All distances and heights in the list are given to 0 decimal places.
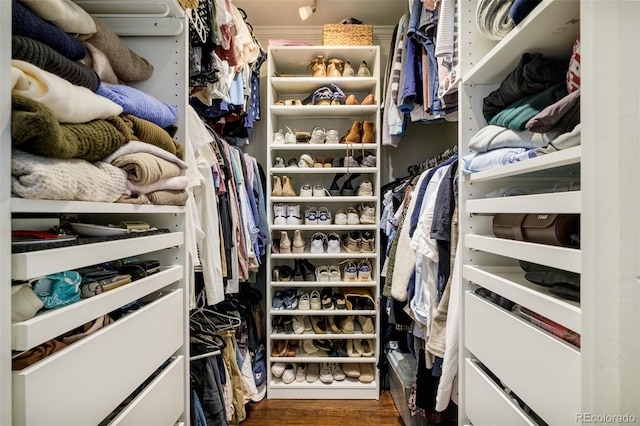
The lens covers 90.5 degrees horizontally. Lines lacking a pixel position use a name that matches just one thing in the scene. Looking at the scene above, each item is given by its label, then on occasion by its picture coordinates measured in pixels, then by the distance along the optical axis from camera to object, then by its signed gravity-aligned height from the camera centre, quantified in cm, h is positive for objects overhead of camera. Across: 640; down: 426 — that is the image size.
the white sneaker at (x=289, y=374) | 194 -99
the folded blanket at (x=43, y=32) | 50 +31
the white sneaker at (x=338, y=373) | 196 -99
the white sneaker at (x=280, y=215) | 197 +0
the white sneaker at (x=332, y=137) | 199 +49
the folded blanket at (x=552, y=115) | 58 +19
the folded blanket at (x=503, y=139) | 73 +19
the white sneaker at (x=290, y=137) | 196 +48
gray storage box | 156 -88
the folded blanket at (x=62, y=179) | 44 +6
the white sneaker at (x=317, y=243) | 198 -18
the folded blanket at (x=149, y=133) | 70 +20
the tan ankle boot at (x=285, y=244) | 196 -18
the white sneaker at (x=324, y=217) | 198 -1
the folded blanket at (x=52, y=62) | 49 +26
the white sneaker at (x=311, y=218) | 200 -2
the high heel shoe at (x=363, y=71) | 199 +91
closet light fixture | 185 +120
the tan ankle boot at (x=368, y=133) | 195 +50
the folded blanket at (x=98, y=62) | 71 +35
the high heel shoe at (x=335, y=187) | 204 +18
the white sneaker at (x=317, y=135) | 198 +50
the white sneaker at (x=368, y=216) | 195 -1
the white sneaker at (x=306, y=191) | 198 +15
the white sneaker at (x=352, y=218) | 197 -2
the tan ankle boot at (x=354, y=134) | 197 +50
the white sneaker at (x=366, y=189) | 196 +16
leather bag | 59 -3
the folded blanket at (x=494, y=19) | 78 +50
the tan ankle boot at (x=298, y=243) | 196 -17
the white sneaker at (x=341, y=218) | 198 -2
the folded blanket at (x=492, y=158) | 73 +14
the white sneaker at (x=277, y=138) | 198 +48
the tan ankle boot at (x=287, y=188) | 197 +17
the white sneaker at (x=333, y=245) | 198 -19
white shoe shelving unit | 191 +9
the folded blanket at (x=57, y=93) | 46 +19
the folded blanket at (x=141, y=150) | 64 +15
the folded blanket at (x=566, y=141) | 54 +13
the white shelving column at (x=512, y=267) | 54 -15
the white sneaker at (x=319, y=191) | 198 +15
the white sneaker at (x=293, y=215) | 197 +0
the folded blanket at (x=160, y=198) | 69 +4
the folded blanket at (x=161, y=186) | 70 +7
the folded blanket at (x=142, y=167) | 65 +10
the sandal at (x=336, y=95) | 197 +74
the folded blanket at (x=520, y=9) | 66 +44
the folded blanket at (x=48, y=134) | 42 +12
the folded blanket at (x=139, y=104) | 69 +26
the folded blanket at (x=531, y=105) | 72 +25
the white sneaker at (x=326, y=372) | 194 -98
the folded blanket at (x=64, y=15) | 53 +37
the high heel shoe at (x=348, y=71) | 198 +90
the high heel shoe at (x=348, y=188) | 202 +17
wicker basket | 195 +110
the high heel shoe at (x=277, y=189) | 197 +16
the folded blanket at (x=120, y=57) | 73 +40
